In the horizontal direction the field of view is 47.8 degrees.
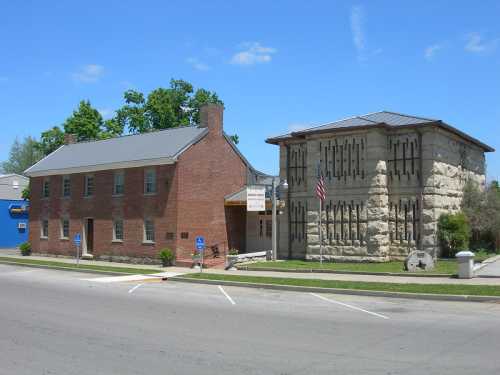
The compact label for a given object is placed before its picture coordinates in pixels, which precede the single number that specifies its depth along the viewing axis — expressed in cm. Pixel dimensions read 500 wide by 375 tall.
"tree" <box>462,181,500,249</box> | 2661
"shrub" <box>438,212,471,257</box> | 2434
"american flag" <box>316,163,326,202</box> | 2488
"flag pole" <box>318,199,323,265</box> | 2498
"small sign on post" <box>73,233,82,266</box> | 2870
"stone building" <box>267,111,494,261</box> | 2475
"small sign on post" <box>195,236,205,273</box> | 2439
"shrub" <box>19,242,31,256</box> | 3791
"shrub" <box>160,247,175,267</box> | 2844
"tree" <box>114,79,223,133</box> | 5416
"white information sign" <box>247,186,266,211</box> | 2734
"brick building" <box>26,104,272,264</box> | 2941
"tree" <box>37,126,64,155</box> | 5031
